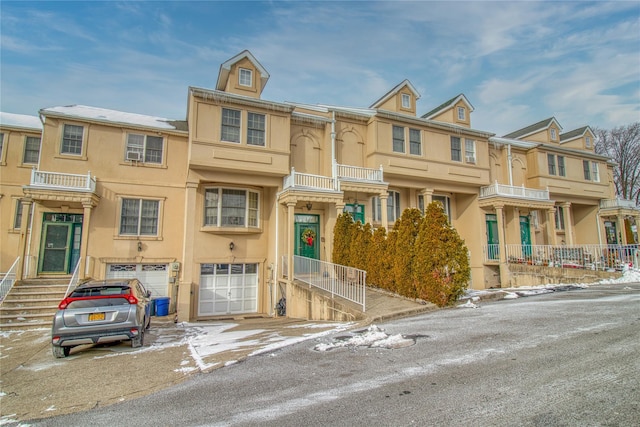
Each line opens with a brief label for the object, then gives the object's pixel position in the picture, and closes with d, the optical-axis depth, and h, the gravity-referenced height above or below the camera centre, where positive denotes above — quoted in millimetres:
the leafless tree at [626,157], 35425 +9963
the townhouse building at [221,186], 14750 +3084
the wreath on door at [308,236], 17312 +864
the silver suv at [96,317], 7133 -1326
